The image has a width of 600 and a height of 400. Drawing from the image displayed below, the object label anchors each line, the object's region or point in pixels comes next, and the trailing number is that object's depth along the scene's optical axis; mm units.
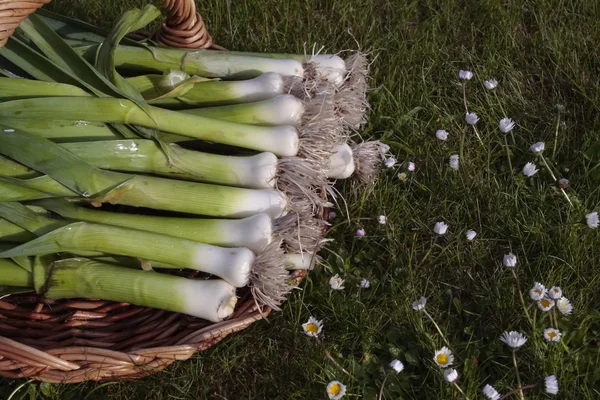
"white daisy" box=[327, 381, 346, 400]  1396
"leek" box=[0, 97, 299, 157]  1573
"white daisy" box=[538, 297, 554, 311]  1469
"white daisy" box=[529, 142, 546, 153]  1822
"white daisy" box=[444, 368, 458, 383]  1354
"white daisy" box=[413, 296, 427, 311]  1512
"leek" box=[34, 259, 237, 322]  1517
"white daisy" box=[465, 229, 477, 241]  1704
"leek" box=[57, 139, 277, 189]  1581
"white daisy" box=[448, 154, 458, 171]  1897
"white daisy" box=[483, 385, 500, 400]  1348
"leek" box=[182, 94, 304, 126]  1712
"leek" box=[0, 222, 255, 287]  1496
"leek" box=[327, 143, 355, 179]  1818
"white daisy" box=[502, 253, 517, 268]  1521
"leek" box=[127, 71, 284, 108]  1752
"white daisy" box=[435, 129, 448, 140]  1977
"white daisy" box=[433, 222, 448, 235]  1726
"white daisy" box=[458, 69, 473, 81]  2061
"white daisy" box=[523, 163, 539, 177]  1809
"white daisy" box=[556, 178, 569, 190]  1774
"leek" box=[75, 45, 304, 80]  1843
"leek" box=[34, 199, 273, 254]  1559
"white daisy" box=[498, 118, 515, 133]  1837
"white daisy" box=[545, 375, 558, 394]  1348
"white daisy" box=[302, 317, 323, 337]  1553
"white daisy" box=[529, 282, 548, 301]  1478
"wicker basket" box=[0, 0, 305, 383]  1423
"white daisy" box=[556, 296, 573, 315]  1507
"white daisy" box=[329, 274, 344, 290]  1662
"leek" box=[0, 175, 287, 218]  1575
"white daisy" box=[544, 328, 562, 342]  1425
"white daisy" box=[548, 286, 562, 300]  1477
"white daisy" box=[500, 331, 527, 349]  1405
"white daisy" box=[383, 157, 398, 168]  1917
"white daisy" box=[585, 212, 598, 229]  1628
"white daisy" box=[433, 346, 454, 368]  1438
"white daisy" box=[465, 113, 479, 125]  1954
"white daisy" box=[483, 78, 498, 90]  2057
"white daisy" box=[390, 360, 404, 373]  1426
